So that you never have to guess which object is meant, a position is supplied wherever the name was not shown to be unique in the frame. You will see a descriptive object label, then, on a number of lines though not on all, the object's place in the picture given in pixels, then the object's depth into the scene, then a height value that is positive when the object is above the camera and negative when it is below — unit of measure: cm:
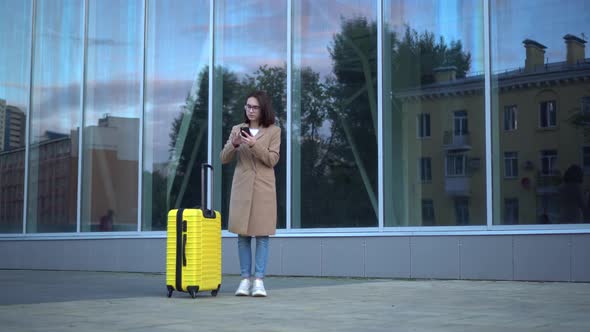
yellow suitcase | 736 -31
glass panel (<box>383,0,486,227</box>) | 1033 +133
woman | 752 +28
